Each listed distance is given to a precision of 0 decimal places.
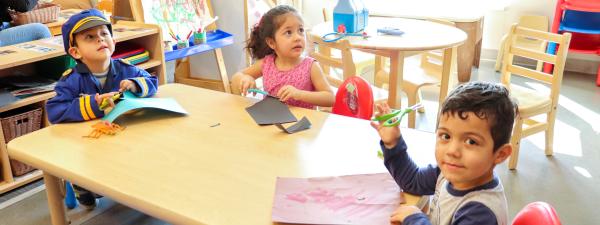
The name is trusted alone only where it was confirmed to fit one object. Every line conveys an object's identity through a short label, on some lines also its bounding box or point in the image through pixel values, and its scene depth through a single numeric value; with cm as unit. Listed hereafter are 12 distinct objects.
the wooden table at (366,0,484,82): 401
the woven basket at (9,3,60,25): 332
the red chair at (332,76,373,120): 168
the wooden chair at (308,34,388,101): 254
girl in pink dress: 185
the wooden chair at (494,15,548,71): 411
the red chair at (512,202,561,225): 90
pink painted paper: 99
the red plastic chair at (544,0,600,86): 385
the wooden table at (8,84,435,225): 107
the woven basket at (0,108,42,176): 234
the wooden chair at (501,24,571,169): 247
